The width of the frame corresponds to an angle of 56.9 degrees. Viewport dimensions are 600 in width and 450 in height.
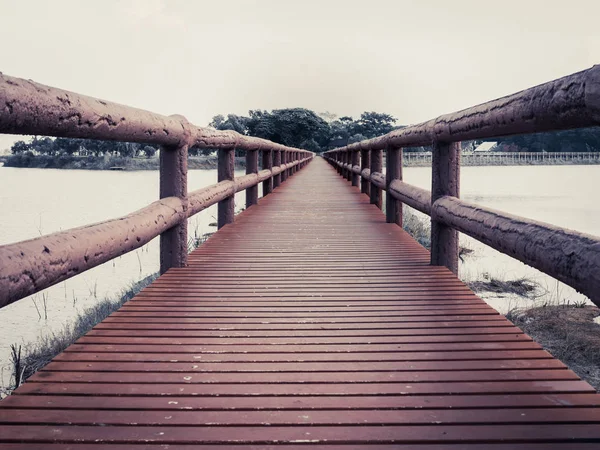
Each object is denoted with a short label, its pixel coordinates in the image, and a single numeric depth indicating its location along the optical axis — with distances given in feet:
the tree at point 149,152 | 291.93
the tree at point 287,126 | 295.48
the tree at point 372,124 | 395.55
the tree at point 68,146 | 293.64
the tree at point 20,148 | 307.82
